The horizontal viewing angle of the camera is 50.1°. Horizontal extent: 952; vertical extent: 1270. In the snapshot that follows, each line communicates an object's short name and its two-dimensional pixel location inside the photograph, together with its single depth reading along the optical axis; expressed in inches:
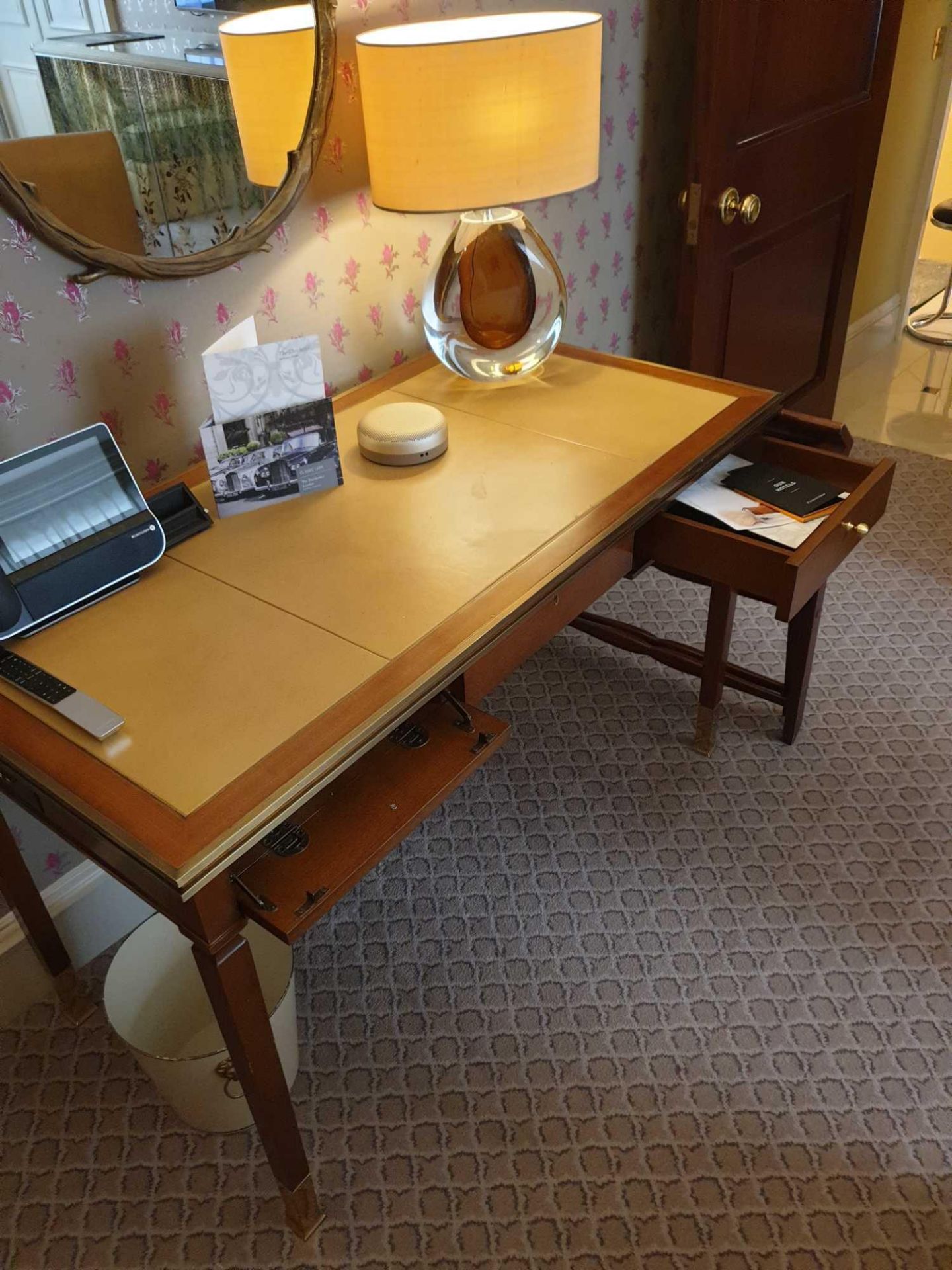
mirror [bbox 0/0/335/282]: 48.9
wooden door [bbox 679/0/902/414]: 82.8
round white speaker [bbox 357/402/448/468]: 58.3
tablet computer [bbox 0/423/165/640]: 46.0
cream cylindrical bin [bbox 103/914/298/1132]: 53.2
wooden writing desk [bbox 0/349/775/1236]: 39.1
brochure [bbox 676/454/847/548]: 60.6
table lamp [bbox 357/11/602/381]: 54.4
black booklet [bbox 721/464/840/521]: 63.0
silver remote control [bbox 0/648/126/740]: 40.9
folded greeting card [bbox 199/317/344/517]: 50.9
